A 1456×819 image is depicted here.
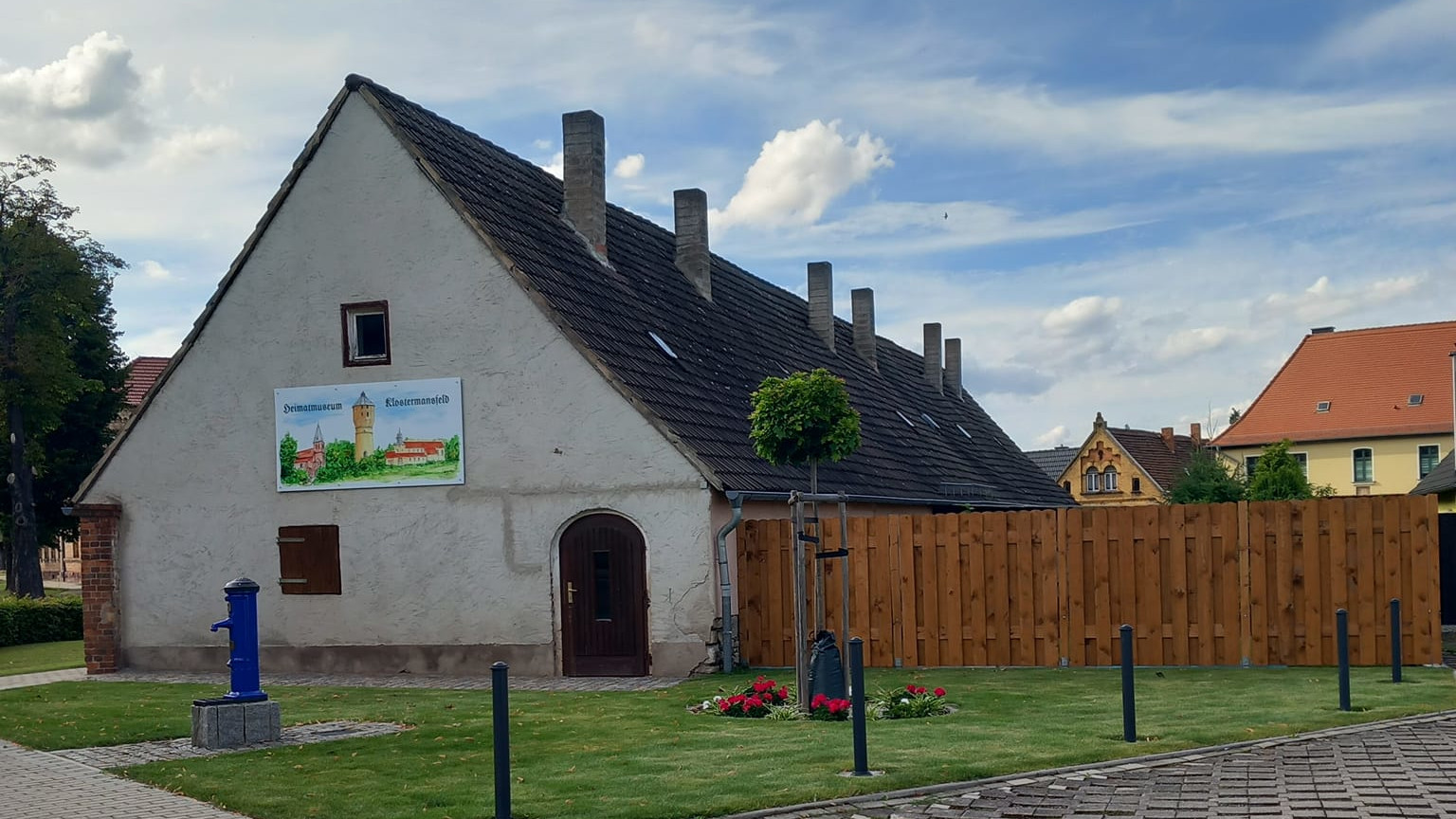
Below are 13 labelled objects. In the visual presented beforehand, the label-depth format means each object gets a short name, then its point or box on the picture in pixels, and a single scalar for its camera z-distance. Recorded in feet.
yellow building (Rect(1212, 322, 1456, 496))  214.07
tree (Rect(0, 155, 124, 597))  137.39
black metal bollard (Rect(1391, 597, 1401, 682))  50.65
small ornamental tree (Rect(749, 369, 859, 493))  51.44
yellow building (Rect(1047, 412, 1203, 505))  277.85
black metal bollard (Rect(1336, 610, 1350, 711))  44.20
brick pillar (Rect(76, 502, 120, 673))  72.28
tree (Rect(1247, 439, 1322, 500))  137.18
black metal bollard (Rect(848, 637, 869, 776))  34.01
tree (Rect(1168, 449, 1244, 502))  143.13
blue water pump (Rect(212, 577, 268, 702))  44.52
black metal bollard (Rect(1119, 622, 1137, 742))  38.14
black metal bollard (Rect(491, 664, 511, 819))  28.53
